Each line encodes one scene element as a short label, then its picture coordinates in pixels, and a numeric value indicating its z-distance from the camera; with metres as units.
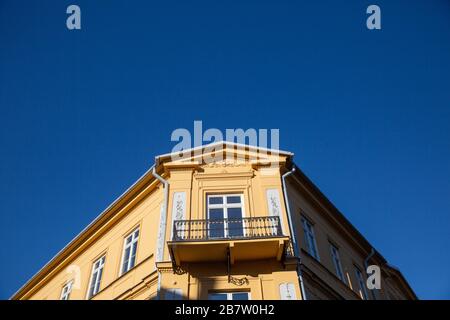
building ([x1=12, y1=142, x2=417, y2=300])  9.70
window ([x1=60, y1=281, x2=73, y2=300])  14.08
